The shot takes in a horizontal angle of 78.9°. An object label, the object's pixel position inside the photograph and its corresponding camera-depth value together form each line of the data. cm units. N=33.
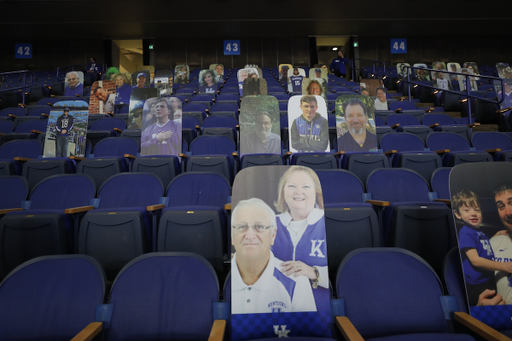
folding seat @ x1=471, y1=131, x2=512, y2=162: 309
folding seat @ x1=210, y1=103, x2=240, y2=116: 459
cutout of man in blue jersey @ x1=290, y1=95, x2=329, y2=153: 299
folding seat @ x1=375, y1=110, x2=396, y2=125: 424
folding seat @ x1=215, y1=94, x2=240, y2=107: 542
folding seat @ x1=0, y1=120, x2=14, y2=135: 378
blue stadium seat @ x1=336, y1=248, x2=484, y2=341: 109
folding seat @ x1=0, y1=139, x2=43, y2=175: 299
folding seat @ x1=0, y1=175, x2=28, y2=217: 209
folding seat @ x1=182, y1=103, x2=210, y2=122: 461
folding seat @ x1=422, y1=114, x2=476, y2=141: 344
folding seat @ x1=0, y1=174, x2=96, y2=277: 162
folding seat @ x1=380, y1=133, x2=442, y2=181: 257
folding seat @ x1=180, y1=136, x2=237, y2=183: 259
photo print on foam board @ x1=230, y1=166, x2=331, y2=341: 109
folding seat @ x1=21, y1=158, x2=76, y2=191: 253
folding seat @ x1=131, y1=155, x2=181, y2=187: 257
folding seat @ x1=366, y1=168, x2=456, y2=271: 165
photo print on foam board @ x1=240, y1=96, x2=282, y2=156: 298
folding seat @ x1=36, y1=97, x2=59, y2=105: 545
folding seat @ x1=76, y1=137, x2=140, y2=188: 254
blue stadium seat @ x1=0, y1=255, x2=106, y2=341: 107
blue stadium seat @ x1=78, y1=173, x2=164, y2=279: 162
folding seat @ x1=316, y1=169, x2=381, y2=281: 159
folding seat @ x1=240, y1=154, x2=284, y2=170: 259
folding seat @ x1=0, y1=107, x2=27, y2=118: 463
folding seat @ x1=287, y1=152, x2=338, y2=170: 261
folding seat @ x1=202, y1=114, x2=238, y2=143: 389
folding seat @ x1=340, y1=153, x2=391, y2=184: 253
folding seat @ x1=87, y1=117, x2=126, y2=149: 348
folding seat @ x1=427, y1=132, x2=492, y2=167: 310
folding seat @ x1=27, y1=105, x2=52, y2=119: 441
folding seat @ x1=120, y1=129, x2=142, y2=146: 338
